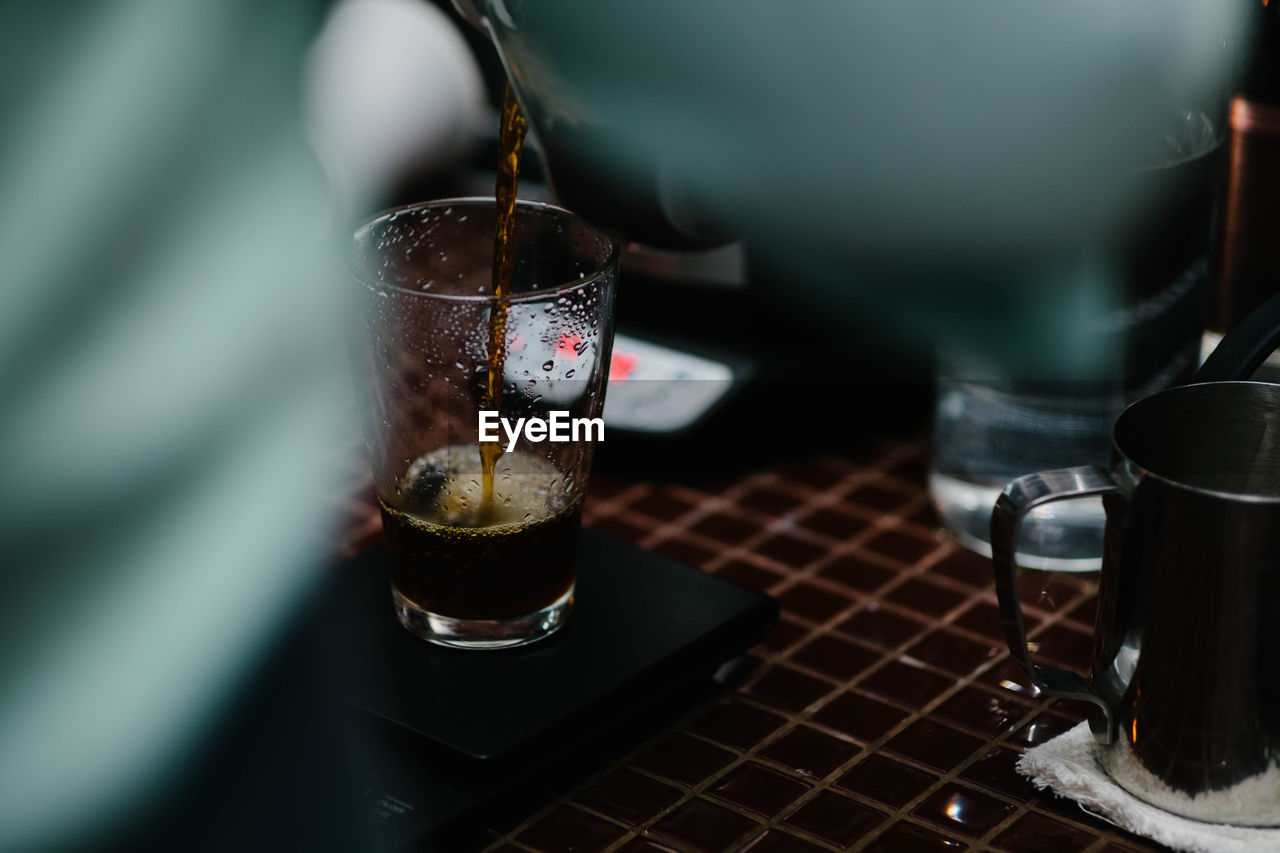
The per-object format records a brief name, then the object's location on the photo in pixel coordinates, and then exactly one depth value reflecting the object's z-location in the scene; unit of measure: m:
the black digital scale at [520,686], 0.91
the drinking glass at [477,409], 0.93
